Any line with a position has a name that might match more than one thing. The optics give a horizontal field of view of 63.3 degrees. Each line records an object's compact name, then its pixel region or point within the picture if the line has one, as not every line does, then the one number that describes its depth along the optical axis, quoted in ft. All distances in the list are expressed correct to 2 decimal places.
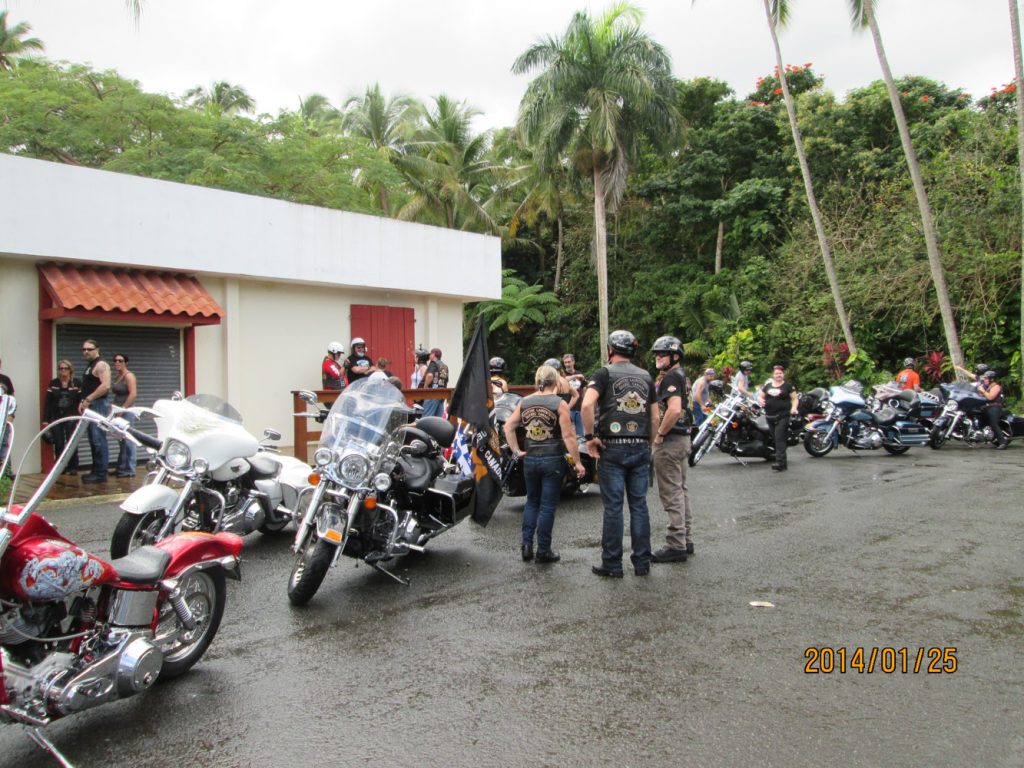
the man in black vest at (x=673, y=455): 22.25
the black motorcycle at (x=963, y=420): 52.21
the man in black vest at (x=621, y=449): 20.59
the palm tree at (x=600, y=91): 87.97
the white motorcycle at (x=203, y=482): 20.31
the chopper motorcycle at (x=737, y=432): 44.55
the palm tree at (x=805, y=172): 76.18
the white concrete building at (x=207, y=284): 40.01
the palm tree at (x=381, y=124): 115.55
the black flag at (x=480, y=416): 23.54
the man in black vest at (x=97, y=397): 35.19
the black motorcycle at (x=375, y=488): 18.42
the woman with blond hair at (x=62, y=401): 35.96
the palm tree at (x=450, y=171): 112.06
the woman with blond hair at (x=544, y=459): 22.09
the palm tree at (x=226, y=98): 124.47
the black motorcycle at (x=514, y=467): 29.71
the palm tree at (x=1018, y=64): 59.41
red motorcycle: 10.91
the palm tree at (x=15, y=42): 108.78
